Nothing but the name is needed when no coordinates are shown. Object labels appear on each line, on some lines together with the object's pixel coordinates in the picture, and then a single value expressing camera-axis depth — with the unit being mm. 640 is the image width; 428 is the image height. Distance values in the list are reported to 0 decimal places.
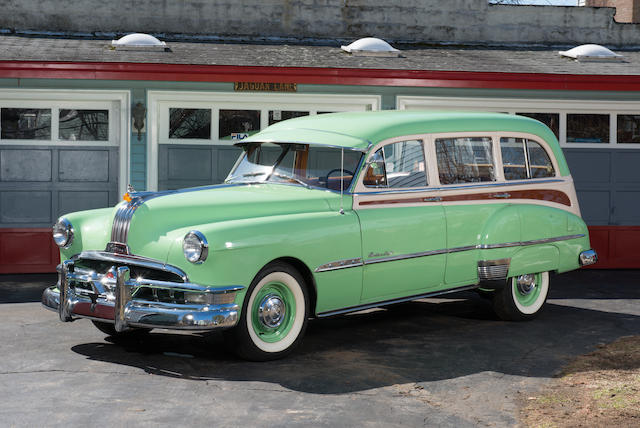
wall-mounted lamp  12312
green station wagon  6555
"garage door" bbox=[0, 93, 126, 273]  12203
